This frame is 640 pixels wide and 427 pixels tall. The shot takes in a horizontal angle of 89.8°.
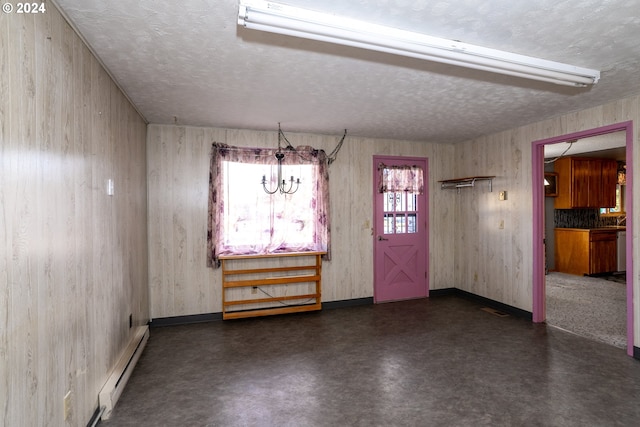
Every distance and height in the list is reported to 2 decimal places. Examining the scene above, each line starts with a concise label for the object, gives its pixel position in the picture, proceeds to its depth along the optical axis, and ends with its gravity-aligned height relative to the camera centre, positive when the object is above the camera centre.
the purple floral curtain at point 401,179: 5.09 +0.56
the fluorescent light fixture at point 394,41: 1.67 +1.02
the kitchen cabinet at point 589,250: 6.59 -0.83
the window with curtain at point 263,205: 4.27 +0.14
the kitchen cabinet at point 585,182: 6.83 +0.61
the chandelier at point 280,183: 4.45 +0.45
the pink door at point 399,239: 5.08 -0.43
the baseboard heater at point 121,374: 2.28 -1.27
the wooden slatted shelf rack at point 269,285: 4.27 -0.98
